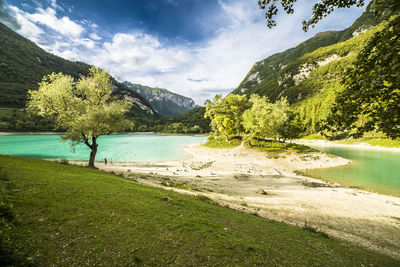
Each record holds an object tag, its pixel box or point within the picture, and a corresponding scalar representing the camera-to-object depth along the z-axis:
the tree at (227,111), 61.59
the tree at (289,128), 53.47
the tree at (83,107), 19.81
